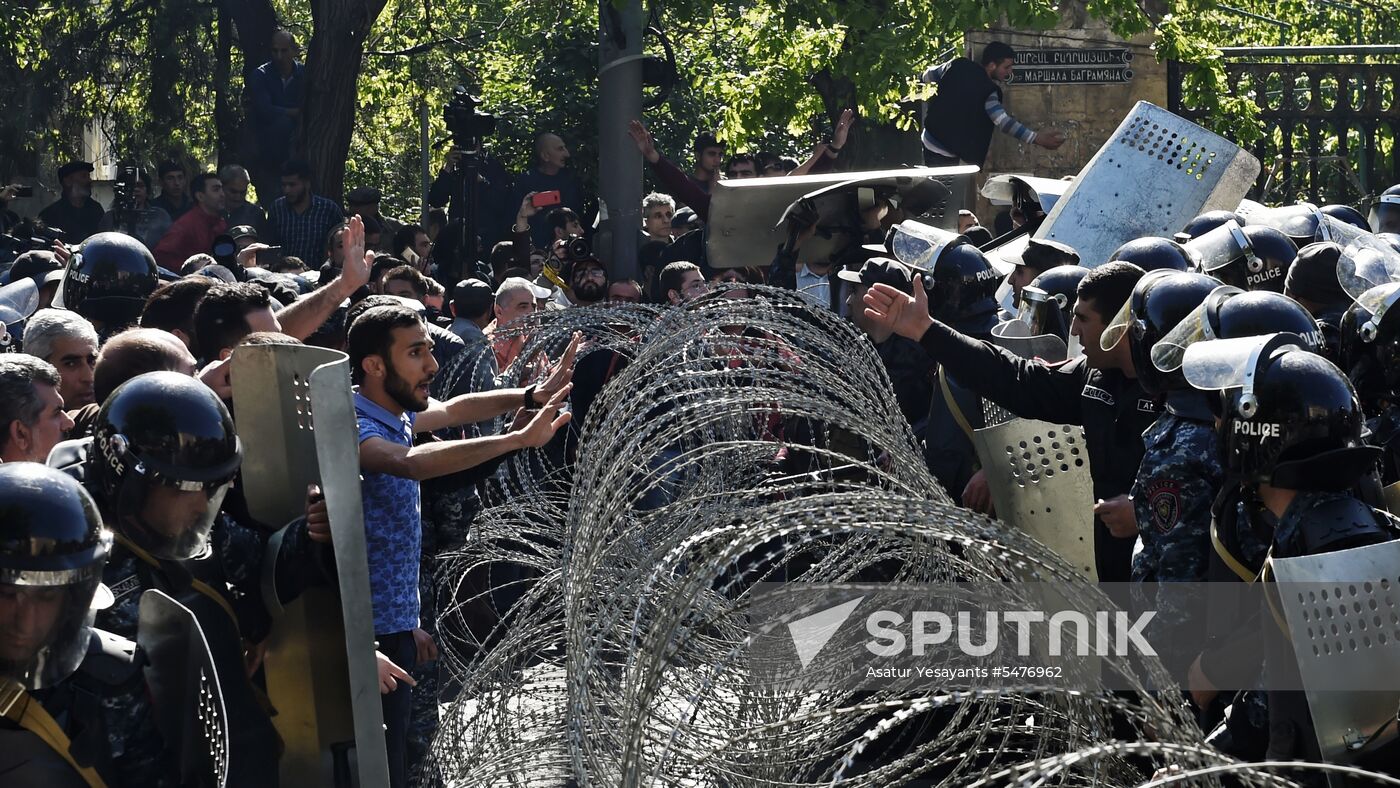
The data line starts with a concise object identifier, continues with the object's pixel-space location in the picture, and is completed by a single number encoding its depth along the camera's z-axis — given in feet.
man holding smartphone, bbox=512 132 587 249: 44.24
